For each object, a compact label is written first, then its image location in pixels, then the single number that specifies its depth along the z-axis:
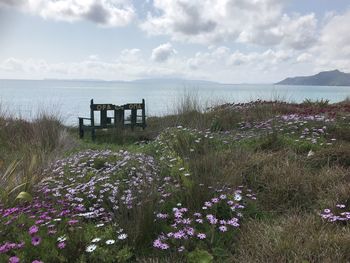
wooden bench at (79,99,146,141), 12.84
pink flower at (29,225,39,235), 3.16
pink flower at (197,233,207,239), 3.23
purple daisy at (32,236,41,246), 3.08
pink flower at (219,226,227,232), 3.37
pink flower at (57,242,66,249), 3.01
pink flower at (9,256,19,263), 2.84
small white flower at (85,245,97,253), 3.01
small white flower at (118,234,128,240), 3.16
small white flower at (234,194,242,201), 3.93
